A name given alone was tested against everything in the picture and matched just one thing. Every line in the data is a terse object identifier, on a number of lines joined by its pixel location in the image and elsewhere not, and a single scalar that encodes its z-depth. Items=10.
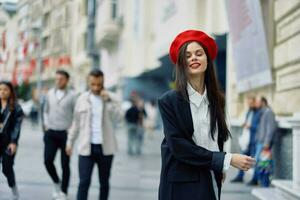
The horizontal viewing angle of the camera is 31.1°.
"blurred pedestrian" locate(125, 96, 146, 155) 15.54
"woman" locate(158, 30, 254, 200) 2.74
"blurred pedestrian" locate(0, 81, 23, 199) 6.55
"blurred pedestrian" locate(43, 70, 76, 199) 7.10
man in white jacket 5.89
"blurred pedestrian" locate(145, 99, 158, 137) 22.53
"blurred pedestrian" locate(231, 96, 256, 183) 9.95
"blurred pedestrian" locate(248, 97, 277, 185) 9.02
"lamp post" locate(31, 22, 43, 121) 15.73
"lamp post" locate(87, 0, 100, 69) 24.61
